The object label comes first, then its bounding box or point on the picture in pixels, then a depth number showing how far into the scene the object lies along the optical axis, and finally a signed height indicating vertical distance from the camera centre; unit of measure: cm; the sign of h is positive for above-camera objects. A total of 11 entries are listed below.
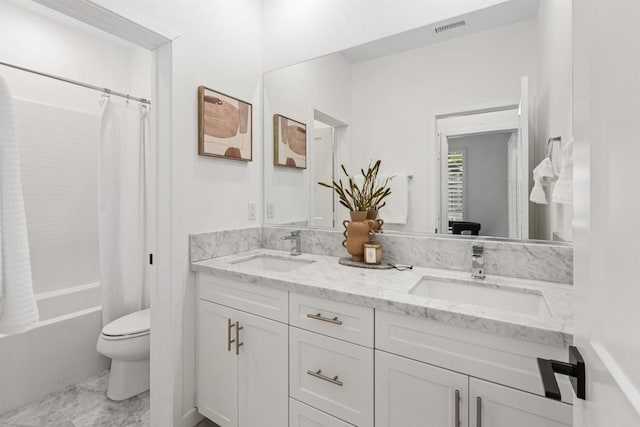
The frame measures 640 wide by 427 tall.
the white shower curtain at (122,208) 215 +0
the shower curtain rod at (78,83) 192 +86
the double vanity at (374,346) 85 -48
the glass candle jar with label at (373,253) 151 -23
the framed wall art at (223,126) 167 +49
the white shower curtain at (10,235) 118 -10
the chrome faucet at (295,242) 185 -21
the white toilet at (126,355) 179 -87
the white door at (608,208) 33 +0
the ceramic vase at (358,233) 158 -13
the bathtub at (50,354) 177 -92
